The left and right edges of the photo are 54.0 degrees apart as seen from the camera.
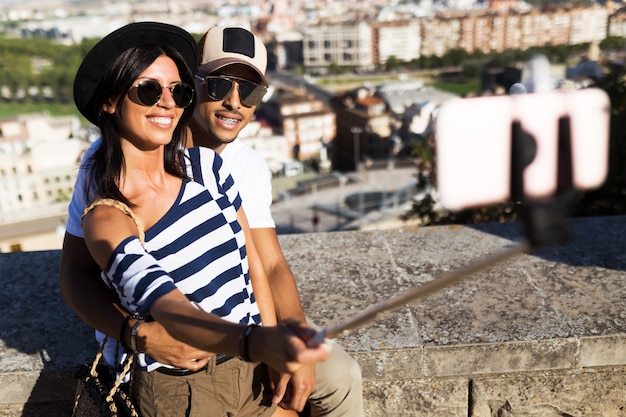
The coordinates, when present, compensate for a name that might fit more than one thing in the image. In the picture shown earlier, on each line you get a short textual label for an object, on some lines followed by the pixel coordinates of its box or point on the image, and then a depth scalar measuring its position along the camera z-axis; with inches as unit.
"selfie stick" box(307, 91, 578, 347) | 33.4
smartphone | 34.0
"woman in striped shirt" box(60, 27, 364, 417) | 61.2
